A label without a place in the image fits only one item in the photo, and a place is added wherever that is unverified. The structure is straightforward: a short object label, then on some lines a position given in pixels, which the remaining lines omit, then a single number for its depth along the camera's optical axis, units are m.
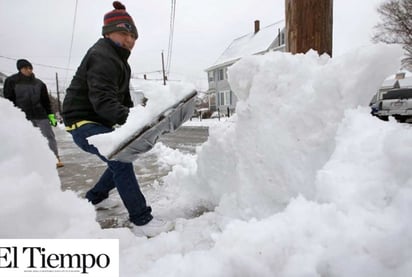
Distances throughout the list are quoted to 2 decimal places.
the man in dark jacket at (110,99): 1.97
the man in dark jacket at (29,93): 4.24
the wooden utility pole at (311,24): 2.30
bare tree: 19.27
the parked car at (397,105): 11.59
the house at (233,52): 24.09
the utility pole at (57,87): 39.66
